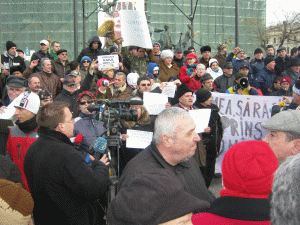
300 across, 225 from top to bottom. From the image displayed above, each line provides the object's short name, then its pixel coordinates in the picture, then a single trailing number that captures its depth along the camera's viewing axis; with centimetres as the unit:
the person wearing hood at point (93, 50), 900
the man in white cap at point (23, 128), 367
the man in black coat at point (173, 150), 263
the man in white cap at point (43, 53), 876
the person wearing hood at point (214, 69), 869
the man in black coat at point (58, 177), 265
